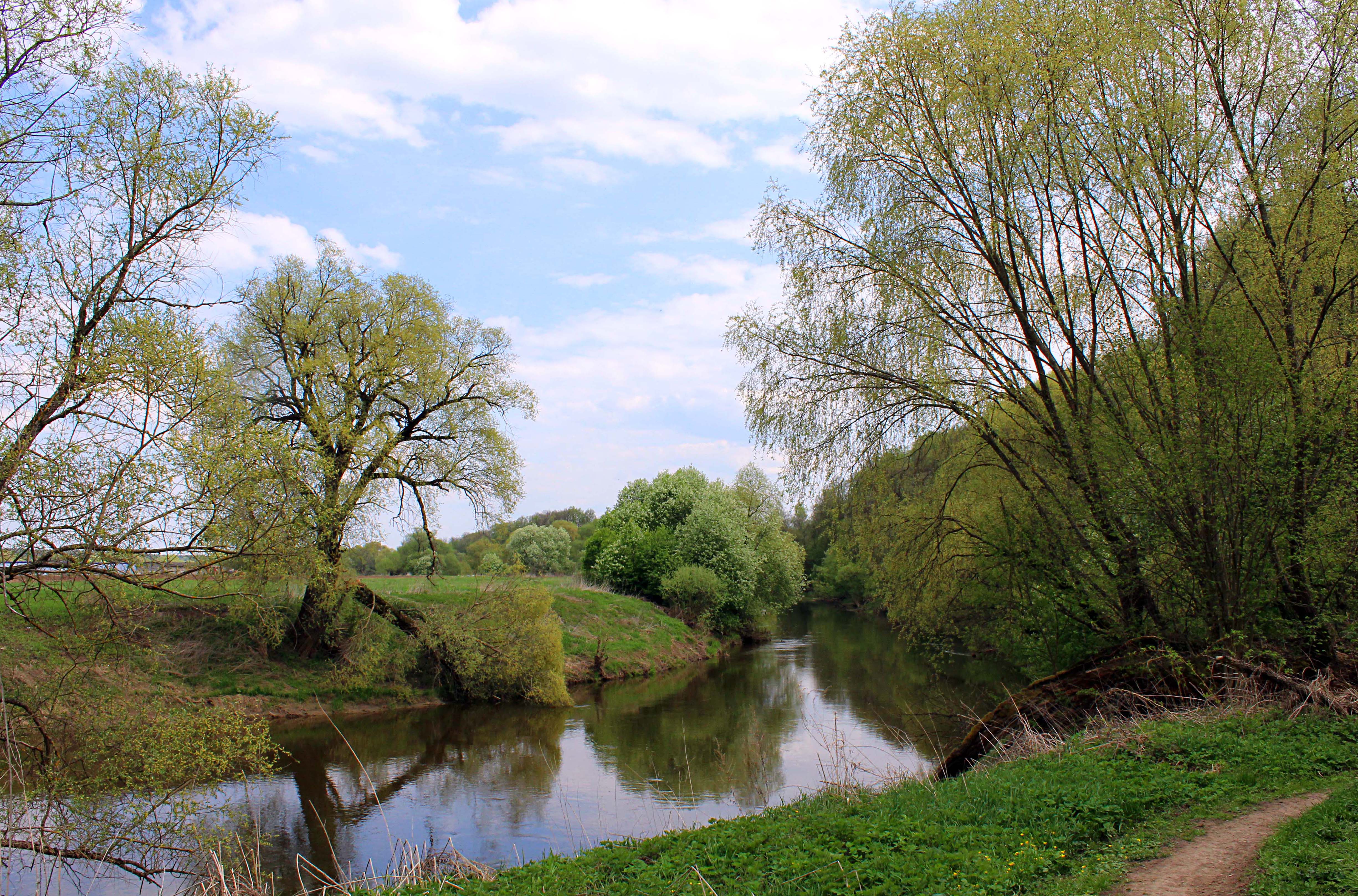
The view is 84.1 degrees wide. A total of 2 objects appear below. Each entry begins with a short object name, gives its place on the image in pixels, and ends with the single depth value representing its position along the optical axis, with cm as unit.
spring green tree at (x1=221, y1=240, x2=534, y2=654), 2030
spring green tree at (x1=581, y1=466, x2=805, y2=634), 3875
